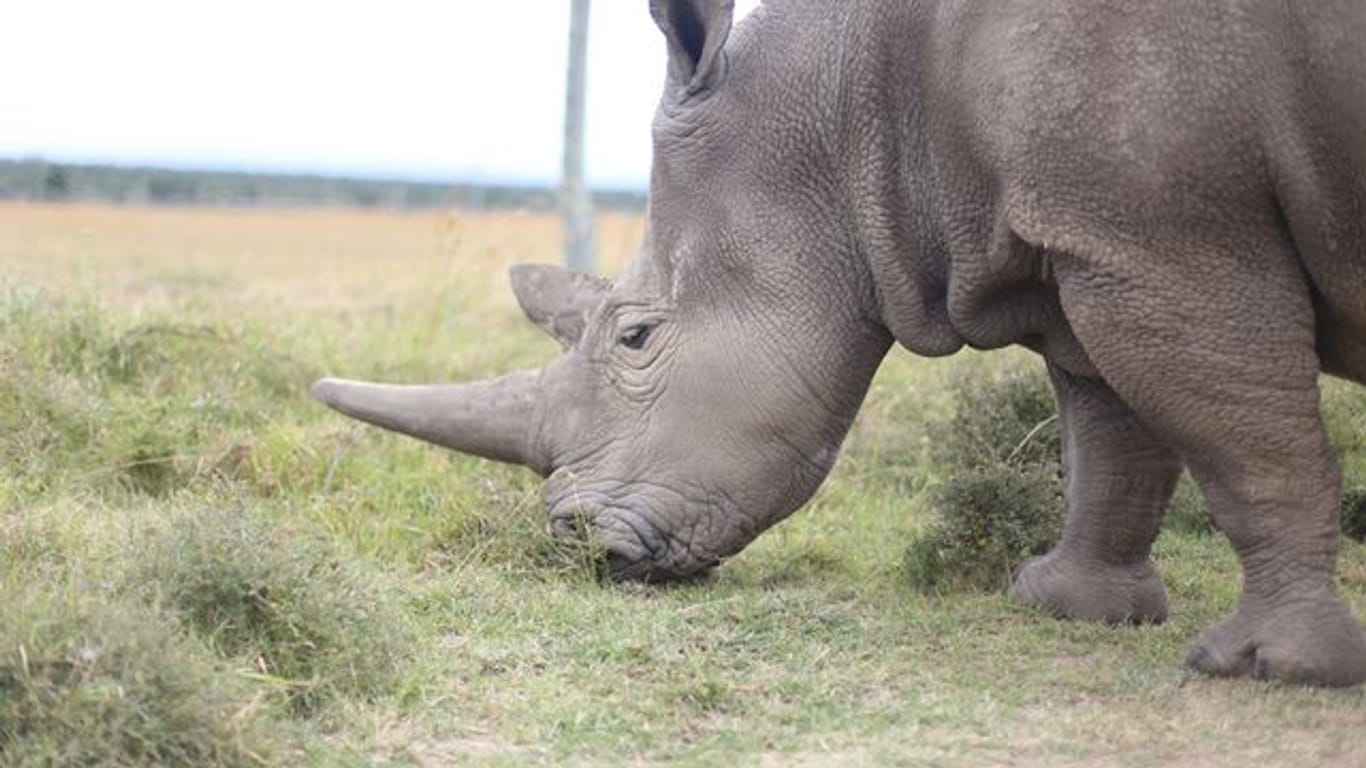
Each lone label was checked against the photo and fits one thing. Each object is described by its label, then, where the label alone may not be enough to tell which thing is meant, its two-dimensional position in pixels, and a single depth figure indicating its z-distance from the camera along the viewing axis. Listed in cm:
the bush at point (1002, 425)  1553
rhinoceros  1036
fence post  2385
